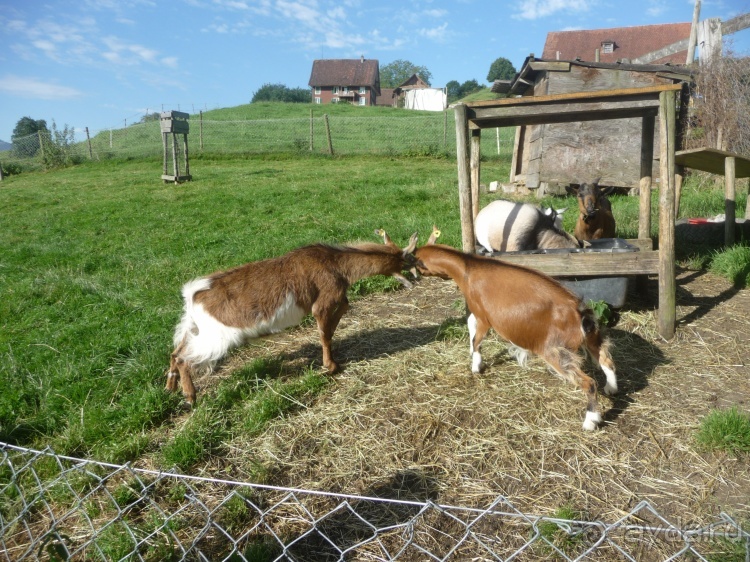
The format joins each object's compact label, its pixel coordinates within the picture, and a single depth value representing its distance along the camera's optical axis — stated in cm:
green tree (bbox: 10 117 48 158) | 2833
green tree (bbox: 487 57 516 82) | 10822
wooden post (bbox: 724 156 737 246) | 708
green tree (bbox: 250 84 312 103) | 10444
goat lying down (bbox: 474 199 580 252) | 655
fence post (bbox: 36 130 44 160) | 2659
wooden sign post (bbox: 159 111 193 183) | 1794
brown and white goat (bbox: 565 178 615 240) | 770
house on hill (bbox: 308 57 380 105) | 7651
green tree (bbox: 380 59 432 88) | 11581
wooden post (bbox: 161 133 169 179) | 1886
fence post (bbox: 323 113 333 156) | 2416
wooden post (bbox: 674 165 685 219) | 846
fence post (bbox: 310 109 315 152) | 2535
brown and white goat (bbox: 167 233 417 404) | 446
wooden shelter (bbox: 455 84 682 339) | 523
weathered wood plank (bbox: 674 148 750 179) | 669
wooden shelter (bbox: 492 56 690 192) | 1297
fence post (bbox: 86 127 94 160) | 2792
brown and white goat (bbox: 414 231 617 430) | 393
